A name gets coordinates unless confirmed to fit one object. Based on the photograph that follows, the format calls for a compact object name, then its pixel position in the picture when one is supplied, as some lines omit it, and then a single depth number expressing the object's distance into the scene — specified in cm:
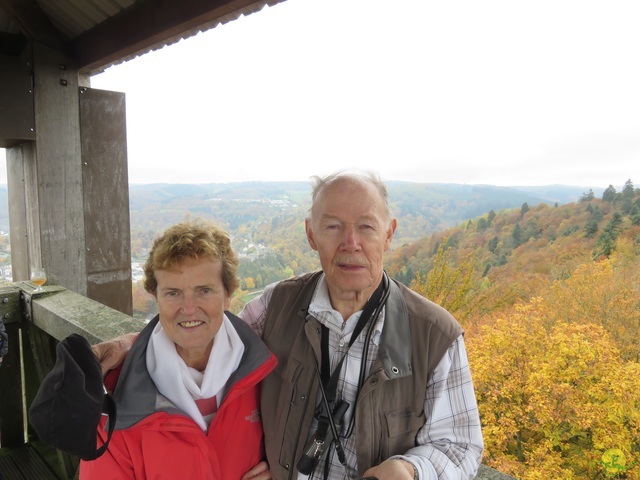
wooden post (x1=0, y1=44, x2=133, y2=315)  306
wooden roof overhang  207
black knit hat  100
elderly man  121
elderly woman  121
